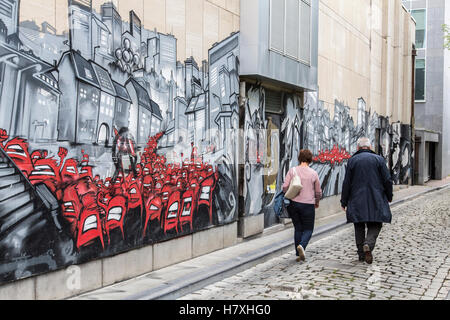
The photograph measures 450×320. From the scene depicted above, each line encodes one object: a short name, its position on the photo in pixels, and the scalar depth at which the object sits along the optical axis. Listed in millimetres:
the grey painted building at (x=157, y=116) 5168
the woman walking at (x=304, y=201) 8055
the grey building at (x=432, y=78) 34219
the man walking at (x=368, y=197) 7867
